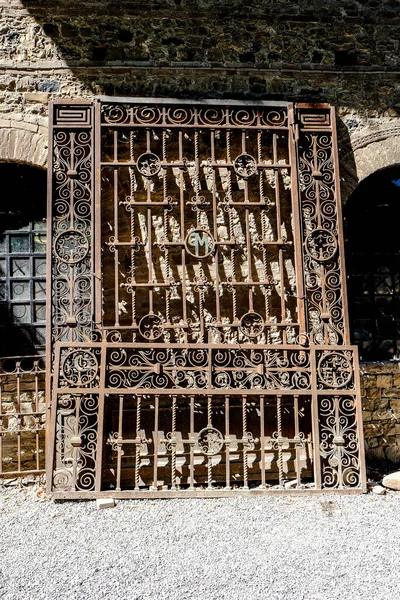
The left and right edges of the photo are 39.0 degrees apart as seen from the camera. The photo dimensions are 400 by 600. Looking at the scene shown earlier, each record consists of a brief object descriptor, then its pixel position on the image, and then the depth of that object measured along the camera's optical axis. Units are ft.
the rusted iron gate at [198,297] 14.42
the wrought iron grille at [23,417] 15.85
